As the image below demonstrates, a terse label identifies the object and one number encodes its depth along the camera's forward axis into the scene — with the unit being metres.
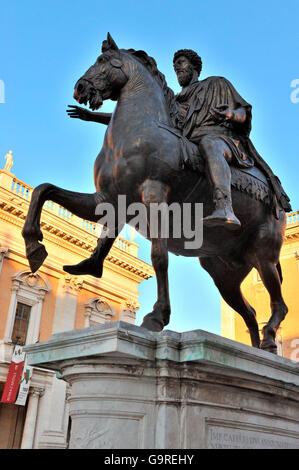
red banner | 15.45
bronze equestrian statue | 3.22
